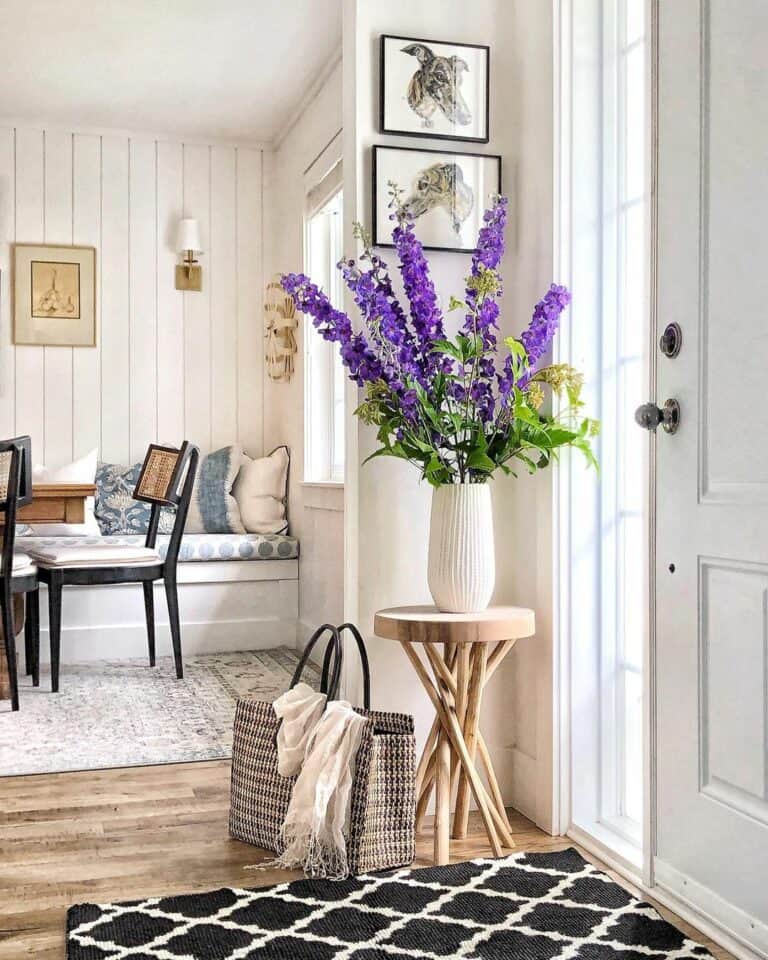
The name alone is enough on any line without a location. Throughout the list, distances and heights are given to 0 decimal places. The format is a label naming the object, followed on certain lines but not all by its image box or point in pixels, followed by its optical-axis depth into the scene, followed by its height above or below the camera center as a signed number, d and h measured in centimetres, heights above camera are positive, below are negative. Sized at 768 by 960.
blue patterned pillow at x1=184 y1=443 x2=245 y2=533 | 560 -19
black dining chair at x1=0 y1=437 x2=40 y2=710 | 378 -26
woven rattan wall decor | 560 +72
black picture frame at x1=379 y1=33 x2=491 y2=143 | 274 +96
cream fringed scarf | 230 -72
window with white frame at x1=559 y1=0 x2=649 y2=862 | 259 +20
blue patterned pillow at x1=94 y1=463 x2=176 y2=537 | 545 -22
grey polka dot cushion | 514 -39
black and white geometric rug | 192 -88
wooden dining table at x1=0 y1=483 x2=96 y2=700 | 414 -16
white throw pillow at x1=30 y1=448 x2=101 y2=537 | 525 -7
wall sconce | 580 +117
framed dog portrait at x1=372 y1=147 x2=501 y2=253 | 275 +72
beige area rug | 335 -92
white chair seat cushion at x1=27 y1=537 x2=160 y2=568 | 442 -38
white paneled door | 188 -1
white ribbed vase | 247 -20
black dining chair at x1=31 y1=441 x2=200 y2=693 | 440 -40
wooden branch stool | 238 -53
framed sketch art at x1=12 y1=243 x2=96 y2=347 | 573 +92
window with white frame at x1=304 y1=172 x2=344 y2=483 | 504 +48
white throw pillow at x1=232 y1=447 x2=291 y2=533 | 556 -15
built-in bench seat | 504 -68
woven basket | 231 -74
